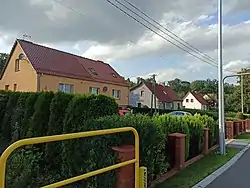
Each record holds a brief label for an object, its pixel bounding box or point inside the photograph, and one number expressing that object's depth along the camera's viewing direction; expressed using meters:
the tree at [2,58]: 33.14
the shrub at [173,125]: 5.13
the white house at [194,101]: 48.03
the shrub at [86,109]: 4.55
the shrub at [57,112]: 5.11
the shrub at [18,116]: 5.94
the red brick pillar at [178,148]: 4.96
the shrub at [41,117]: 5.42
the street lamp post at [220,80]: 7.59
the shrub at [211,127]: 7.69
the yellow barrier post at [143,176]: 2.82
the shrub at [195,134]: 6.28
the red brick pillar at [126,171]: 3.02
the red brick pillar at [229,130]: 11.75
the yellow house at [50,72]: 18.95
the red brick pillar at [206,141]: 7.13
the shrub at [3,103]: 6.82
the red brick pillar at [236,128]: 12.86
